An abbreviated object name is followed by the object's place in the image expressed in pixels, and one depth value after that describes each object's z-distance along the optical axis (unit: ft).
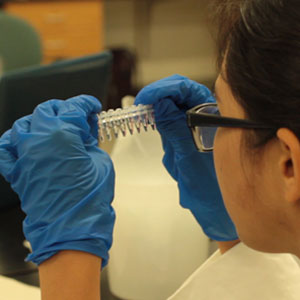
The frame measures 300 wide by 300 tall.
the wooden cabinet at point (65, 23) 12.62
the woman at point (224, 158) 2.82
